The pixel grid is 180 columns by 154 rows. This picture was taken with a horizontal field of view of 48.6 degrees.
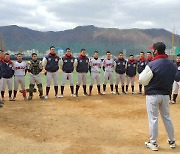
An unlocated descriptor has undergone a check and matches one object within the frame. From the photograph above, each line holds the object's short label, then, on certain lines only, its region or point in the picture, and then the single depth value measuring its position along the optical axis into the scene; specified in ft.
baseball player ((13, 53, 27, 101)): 25.67
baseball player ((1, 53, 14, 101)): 24.99
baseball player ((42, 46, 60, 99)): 26.53
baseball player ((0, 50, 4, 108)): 24.94
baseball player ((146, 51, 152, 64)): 29.12
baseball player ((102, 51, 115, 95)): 29.81
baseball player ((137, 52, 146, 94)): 29.91
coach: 12.43
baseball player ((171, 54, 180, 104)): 24.08
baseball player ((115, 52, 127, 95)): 29.89
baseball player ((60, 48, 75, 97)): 27.58
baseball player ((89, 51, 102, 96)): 29.11
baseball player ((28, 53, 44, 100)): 25.90
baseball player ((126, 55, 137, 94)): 30.37
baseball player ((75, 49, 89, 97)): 28.16
